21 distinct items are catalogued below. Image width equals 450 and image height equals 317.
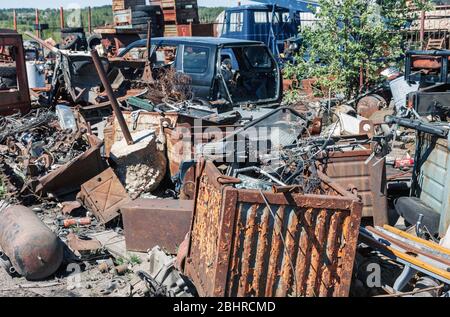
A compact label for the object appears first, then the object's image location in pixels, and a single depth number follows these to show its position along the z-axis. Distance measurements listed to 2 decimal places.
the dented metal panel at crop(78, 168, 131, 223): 6.56
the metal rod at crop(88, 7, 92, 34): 23.42
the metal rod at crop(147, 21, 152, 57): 11.27
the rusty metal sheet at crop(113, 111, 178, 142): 7.59
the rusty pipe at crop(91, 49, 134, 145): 7.30
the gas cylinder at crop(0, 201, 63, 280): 5.03
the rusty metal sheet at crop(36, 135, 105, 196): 6.96
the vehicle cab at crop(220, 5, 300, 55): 18.69
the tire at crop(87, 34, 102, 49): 20.08
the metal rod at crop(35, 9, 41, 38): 21.59
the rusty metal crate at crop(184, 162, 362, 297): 4.04
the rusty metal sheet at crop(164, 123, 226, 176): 7.14
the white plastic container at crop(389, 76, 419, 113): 10.35
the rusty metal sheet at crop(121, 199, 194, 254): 5.57
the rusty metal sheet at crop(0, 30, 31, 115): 10.03
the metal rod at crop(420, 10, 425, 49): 13.20
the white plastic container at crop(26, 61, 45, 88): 14.29
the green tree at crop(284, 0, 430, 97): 10.80
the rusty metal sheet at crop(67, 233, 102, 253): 5.60
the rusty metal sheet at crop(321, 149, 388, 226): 6.07
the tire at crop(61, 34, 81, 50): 16.75
